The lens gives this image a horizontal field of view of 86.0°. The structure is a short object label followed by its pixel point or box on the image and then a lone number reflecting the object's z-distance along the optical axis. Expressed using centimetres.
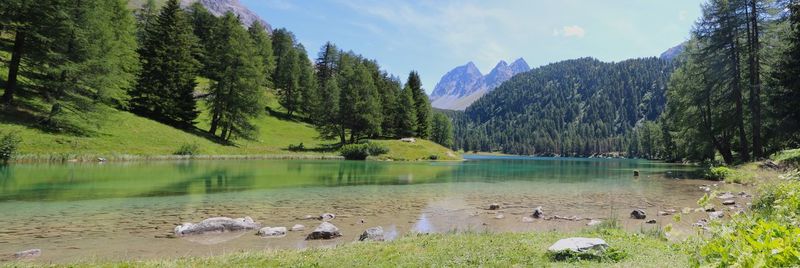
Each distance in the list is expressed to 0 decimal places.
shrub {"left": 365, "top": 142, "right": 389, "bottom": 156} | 7078
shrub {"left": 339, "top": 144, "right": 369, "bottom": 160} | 6888
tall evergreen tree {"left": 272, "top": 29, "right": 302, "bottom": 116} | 9588
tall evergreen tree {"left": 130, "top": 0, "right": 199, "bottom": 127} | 5931
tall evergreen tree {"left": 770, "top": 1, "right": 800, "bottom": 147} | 3438
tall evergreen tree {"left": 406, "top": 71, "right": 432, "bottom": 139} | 10050
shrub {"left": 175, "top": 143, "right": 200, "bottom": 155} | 4981
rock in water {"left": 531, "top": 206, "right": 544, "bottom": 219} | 1805
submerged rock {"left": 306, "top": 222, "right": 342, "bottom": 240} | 1339
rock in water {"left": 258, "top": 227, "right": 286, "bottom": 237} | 1368
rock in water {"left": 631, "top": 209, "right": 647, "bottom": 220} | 1766
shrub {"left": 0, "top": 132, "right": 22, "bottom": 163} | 3225
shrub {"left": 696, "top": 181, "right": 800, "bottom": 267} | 341
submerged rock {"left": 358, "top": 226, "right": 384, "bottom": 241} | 1286
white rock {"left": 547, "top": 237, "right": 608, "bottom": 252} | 945
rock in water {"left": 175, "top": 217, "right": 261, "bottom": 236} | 1355
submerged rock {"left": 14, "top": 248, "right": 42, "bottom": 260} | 1018
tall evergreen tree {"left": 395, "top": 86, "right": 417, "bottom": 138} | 9181
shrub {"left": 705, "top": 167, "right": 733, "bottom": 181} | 3252
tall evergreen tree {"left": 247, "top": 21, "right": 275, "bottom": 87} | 9231
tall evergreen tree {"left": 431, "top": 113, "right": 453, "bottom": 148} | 13925
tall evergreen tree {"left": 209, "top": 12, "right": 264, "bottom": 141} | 6462
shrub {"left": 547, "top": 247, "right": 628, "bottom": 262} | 921
